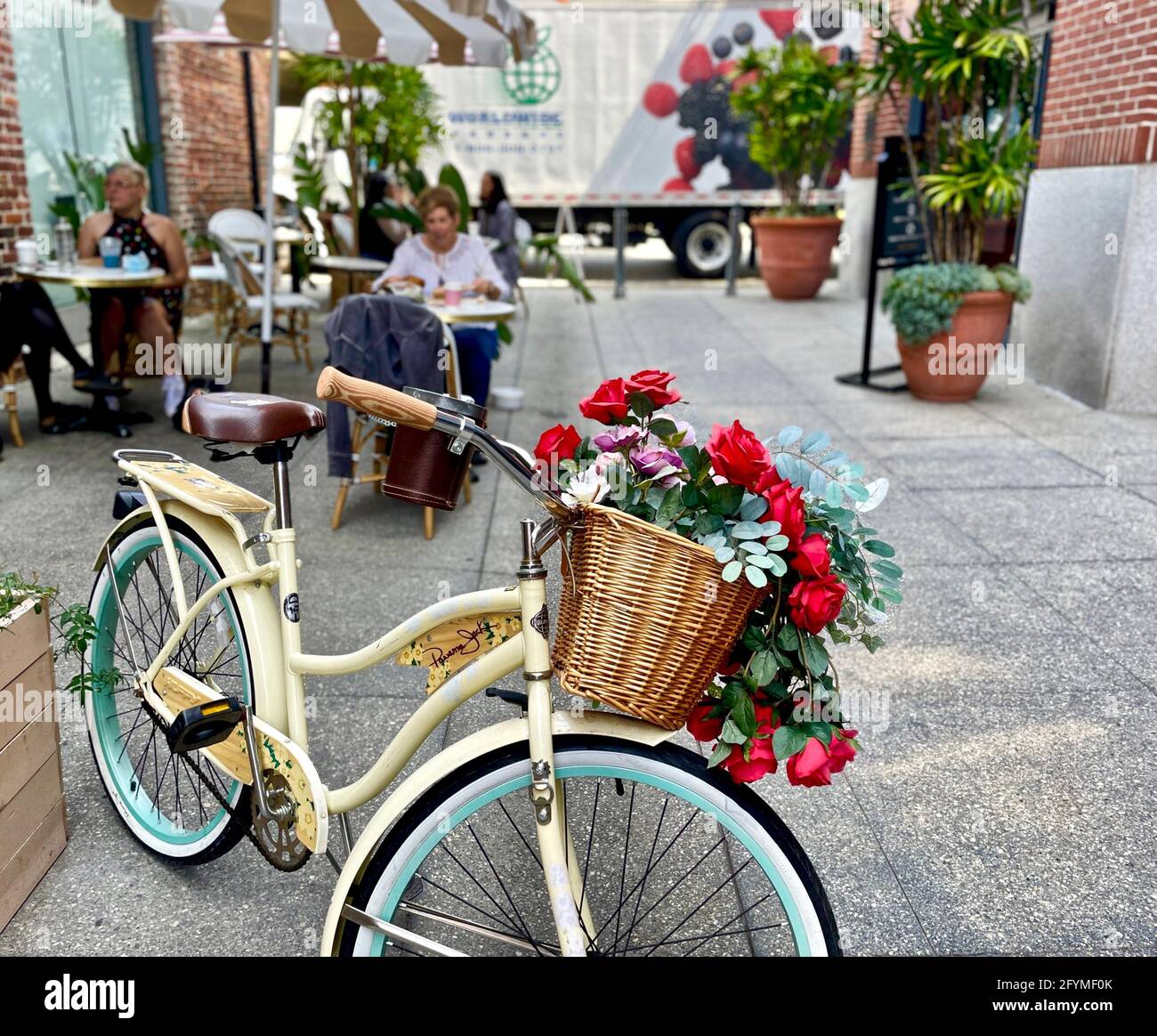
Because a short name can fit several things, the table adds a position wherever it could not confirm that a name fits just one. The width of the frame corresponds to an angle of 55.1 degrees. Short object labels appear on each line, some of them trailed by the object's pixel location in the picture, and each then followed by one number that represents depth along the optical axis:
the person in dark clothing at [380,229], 10.29
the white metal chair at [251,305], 8.37
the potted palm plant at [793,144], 11.38
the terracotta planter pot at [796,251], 12.84
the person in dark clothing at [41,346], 6.19
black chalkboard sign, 8.22
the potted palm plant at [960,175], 7.43
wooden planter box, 2.47
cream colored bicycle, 1.86
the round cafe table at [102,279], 6.47
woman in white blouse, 6.75
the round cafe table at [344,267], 9.07
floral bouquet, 1.71
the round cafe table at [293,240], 11.65
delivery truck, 14.70
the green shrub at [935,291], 7.43
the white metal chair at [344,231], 10.95
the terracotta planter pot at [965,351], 7.54
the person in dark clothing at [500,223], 9.63
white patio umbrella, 6.25
